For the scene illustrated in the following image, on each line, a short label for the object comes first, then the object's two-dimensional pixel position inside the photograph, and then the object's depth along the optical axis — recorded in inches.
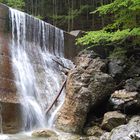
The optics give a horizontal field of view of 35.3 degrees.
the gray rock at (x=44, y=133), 258.3
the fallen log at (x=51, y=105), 315.5
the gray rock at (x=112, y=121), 260.0
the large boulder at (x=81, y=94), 284.3
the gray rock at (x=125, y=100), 279.3
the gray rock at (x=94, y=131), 261.7
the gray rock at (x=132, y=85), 299.3
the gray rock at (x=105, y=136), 206.9
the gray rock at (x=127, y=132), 179.7
